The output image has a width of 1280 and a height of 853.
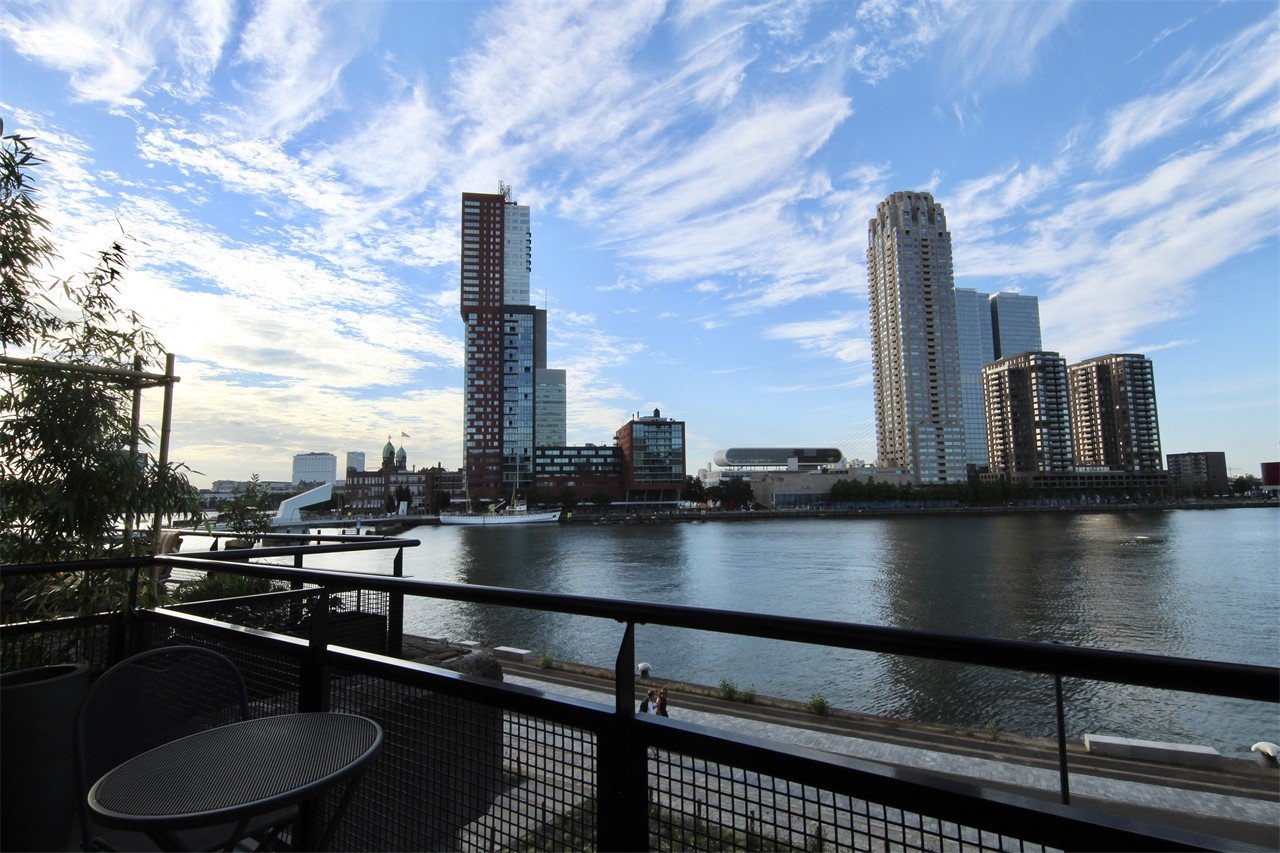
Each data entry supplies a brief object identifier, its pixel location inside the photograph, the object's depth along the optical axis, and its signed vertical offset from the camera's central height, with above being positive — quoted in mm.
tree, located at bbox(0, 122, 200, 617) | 3605 +382
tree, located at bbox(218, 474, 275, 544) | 14180 -198
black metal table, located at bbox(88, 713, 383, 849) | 1337 -637
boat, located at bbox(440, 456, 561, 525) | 96062 -2912
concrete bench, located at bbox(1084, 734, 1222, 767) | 9227 -3862
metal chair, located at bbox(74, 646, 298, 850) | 1865 -640
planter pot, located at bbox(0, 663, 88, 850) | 2059 -835
